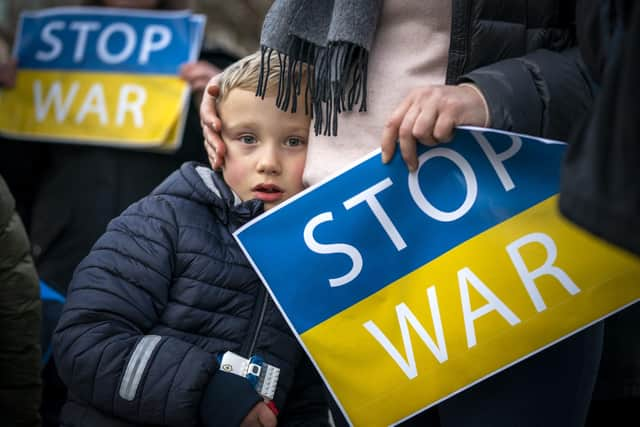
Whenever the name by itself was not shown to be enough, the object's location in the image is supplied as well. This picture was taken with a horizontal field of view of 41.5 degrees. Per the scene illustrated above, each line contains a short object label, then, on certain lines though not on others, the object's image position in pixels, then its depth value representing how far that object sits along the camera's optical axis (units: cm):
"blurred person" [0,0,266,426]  310
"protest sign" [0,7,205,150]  309
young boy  167
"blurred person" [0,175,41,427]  210
